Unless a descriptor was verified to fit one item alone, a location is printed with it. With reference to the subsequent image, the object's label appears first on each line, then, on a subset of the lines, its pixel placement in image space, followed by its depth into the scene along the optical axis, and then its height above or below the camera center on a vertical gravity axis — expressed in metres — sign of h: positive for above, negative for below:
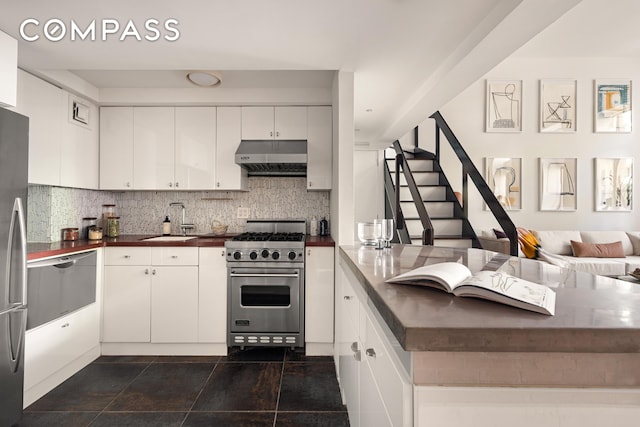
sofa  4.39 -0.49
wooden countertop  2.32 -0.27
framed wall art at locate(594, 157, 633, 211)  5.86 +0.55
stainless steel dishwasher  2.18 -0.54
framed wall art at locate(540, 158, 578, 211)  5.88 +0.54
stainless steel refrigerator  1.81 -0.27
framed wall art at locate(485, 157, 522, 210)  5.91 +0.63
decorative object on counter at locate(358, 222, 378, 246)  2.20 -0.13
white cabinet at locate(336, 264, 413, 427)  0.81 -0.52
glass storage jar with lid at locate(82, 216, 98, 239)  3.32 -0.14
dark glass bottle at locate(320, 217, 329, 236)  3.59 -0.15
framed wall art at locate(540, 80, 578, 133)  6.00 +2.01
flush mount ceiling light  2.88 +1.17
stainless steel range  2.92 -0.71
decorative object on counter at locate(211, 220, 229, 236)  3.57 -0.17
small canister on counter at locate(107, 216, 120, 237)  3.45 -0.16
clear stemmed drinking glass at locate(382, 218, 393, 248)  2.11 -0.11
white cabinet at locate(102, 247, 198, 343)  2.94 -0.72
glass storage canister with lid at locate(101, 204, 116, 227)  3.57 -0.01
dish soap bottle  3.61 -0.16
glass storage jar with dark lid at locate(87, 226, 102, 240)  3.19 -0.22
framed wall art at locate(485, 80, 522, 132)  6.02 +1.92
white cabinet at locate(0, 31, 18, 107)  2.02 +0.85
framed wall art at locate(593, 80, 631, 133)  5.98 +1.98
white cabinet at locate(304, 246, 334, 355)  2.94 -0.74
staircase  3.99 +0.09
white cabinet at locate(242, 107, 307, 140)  3.42 +0.91
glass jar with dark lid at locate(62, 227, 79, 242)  3.03 -0.21
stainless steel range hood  3.18 +0.55
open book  0.80 -0.19
